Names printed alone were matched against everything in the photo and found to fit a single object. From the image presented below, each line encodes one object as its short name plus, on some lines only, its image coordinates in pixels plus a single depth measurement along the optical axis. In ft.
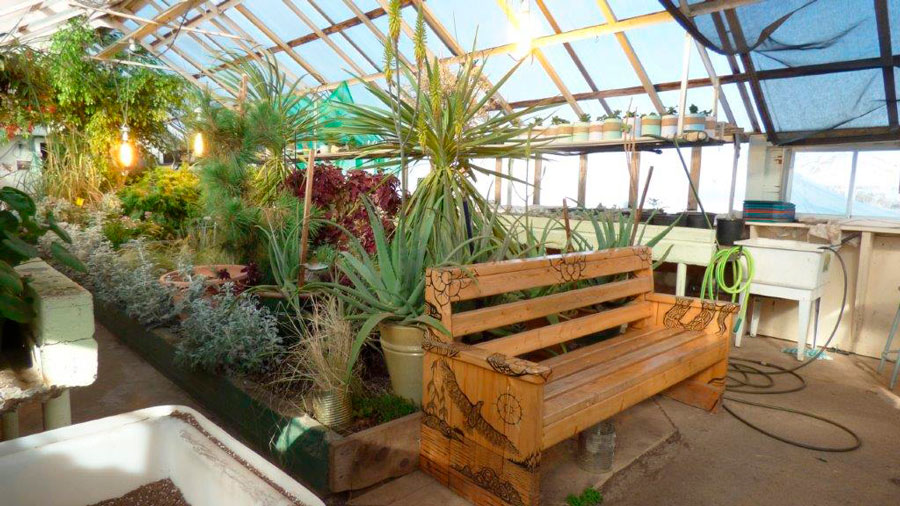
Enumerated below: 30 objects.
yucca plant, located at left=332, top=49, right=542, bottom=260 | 8.69
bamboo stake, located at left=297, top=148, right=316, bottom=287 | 8.86
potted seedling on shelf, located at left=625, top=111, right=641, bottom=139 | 15.80
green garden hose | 13.12
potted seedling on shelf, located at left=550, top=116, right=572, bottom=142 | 17.29
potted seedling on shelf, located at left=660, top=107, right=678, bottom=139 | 15.24
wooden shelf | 16.06
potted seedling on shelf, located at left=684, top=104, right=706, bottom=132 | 14.92
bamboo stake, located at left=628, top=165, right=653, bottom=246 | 10.31
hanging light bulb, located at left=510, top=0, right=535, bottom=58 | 13.82
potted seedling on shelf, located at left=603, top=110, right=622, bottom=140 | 16.62
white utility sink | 13.09
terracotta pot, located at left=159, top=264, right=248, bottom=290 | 9.95
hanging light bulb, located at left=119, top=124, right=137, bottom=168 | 18.15
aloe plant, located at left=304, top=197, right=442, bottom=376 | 7.23
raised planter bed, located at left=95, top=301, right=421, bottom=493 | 6.04
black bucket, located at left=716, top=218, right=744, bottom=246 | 15.15
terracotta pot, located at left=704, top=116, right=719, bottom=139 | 15.24
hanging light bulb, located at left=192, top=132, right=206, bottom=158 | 11.93
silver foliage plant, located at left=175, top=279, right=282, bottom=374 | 7.86
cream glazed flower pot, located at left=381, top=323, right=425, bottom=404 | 7.11
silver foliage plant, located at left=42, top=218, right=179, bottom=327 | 10.44
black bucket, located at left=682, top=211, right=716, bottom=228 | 15.42
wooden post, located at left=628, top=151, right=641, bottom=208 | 19.24
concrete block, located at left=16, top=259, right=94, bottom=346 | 3.28
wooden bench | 5.70
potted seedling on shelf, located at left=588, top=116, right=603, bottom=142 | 16.85
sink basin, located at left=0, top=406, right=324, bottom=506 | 1.86
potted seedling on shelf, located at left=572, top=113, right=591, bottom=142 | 17.16
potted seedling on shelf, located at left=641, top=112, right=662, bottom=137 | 15.70
